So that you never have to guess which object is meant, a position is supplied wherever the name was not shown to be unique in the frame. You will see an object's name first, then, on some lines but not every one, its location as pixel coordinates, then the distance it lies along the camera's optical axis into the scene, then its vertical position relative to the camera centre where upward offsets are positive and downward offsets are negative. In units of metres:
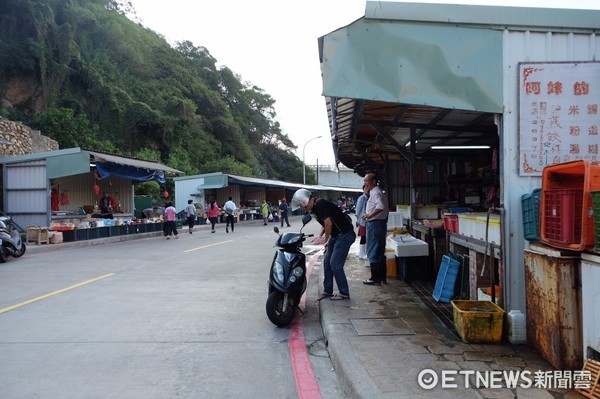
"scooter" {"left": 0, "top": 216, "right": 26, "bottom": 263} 12.49 -0.96
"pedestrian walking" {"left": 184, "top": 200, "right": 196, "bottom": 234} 23.39 -0.47
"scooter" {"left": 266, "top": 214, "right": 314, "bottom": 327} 6.30 -1.04
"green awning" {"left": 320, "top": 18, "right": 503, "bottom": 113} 5.21 +1.55
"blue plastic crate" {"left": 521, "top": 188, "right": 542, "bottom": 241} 4.79 -0.13
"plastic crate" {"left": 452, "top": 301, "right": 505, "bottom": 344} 5.00 -1.32
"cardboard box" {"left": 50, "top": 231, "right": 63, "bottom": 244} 16.34 -1.11
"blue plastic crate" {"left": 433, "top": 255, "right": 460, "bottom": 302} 7.10 -1.19
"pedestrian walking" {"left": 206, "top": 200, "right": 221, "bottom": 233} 24.52 -0.50
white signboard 5.02 +0.91
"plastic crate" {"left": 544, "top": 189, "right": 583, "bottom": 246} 4.14 -0.14
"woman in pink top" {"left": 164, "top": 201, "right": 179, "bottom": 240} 20.47 -0.75
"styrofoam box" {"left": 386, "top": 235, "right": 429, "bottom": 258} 8.36 -0.83
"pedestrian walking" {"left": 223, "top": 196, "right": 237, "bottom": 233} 24.19 -0.45
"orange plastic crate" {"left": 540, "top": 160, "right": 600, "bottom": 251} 3.92 -0.04
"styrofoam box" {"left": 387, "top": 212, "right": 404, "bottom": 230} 10.65 -0.41
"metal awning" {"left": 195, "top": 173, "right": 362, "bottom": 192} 30.08 +1.49
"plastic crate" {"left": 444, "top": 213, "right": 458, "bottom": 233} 7.27 -0.33
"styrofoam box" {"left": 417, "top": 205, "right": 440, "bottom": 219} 10.35 -0.23
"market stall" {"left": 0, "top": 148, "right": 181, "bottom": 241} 17.20 +0.59
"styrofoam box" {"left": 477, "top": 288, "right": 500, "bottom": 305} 5.88 -1.18
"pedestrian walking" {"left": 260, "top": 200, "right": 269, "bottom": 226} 31.16 -0.53
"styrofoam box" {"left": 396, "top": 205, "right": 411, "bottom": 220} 10.93 -0.22
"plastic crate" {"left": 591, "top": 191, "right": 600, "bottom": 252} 3.74 -0.10
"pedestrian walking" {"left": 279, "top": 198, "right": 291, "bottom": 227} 28.84 -0.39
